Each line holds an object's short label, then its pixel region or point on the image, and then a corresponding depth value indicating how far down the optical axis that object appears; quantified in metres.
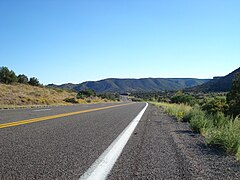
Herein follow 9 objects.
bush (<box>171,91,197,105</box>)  43.14
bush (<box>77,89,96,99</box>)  65.95
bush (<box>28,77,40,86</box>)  54.38
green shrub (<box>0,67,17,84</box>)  46.18
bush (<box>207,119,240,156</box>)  5.37
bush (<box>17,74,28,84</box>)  51.00
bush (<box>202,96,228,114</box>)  16.34
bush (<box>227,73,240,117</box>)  15.48
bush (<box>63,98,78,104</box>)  40.10
